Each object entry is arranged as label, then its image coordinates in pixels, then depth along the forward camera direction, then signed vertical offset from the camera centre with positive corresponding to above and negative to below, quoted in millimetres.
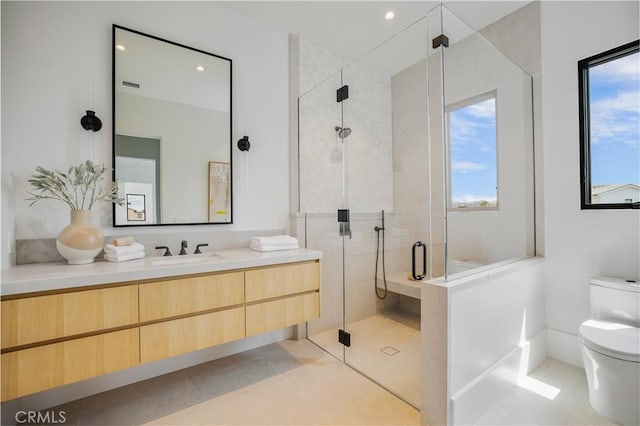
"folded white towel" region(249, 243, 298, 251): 2186 -242
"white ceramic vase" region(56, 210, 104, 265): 1606 -133
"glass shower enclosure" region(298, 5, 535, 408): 1720 +256
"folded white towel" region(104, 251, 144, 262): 1728 -248
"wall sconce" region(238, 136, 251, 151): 2422 +606
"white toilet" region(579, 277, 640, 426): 1499 -729
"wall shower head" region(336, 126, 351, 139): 2410 +709
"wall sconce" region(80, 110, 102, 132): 1813 +601
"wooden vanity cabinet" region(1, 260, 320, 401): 1250 -556
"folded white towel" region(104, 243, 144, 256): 1734 -200
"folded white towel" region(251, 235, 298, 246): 2203 -192
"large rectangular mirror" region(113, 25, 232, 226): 1959 +626
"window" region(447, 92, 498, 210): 1723 +401
